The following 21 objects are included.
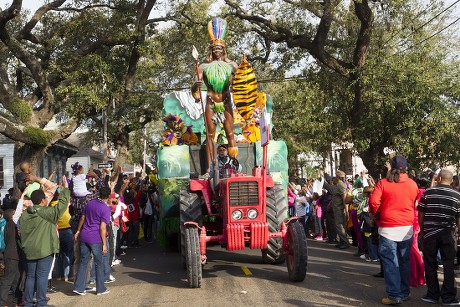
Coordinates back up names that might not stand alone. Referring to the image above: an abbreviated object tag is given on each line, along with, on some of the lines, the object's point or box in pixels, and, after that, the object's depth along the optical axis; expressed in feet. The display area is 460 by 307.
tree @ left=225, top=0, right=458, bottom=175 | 62.39
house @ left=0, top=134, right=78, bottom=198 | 122.83
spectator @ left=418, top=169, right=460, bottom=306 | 27.09
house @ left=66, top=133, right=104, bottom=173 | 193.55
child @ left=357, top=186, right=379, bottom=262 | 38.29
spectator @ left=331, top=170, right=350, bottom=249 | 48.73
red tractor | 31.55
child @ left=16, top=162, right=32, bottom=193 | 34.73
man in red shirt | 27.09
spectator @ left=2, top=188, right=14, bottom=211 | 57.09
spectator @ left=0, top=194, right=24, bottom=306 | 28.94
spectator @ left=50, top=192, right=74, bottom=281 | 36.29
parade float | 31.78
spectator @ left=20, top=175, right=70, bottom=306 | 27.45
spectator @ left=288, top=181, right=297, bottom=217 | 59.82
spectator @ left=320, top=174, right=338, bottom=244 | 52.60
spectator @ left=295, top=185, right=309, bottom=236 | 60.03
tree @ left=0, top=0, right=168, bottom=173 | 69.51
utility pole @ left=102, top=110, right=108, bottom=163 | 108.99
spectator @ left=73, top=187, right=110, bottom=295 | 32.53
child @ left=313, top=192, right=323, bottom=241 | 58.53
